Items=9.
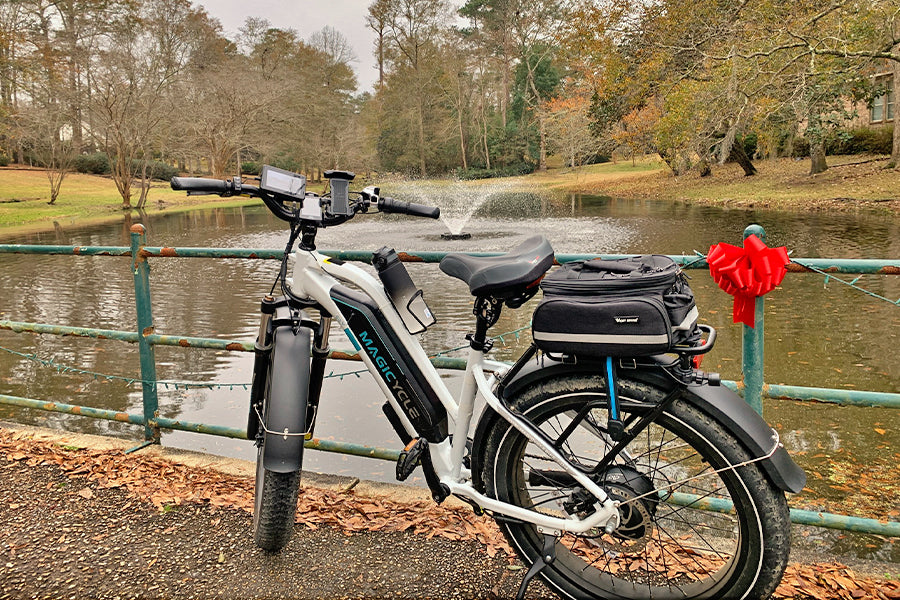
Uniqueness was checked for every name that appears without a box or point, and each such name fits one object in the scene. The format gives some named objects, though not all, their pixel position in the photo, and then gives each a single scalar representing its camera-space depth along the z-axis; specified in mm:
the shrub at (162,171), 38375
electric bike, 1854
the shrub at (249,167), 40250
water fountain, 17984
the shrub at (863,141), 23281
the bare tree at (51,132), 24562
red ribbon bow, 2221
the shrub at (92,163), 37000
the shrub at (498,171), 45562
